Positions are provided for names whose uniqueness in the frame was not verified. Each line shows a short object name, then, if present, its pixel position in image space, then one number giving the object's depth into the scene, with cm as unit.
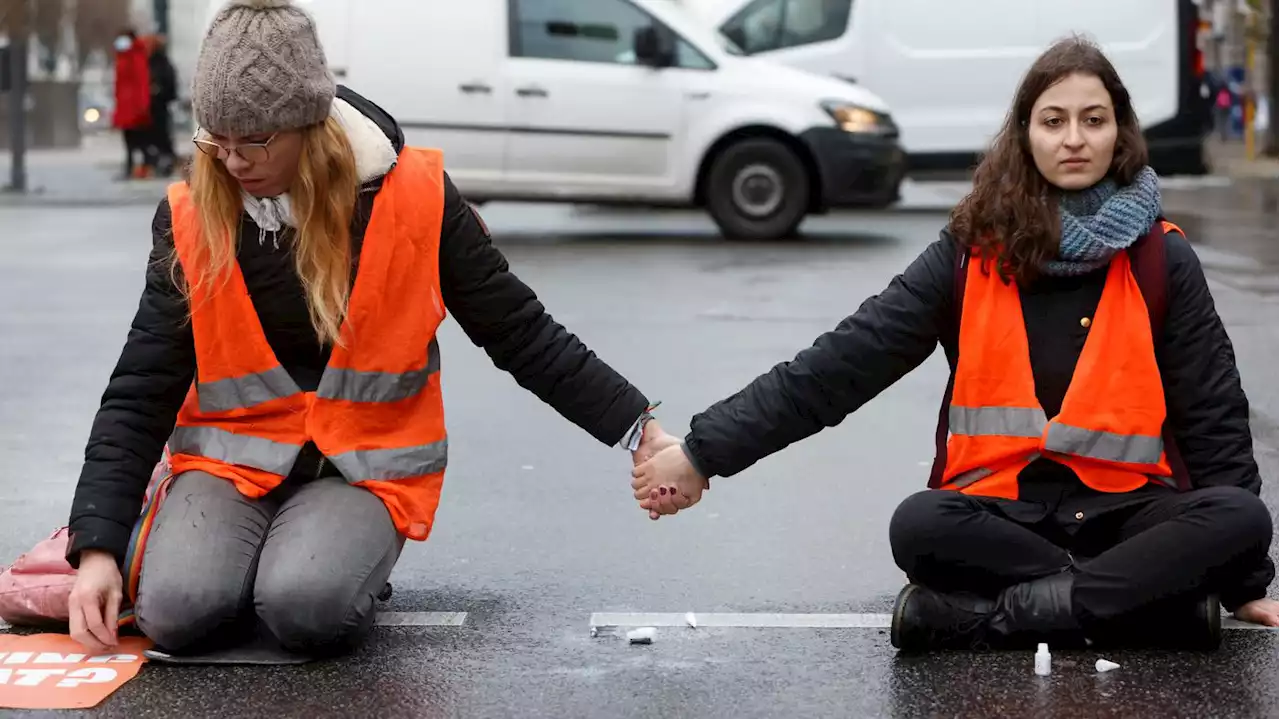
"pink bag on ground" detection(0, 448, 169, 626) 419
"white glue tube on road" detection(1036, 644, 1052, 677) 384
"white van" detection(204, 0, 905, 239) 1317
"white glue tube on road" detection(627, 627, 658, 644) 416
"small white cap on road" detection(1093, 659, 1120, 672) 386
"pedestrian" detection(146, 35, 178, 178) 2400
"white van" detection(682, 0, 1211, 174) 1636
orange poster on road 375
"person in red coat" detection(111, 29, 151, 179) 2356
